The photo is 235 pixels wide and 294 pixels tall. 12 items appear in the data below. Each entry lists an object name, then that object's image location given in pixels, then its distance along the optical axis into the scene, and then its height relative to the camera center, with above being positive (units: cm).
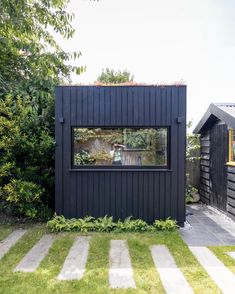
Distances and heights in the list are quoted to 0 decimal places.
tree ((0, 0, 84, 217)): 446 +91
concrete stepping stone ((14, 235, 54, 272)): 299 -143
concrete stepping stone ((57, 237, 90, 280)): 279 -142
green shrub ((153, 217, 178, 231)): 429 -131
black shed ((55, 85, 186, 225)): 448 -3
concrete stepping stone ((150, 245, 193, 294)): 253 -141
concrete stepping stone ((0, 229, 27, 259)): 352 -143
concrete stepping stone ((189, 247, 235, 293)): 260 -141
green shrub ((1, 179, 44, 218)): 442 -83
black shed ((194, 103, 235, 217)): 521 -18
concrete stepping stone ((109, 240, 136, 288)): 262 -142
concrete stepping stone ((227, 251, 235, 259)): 332 -142
